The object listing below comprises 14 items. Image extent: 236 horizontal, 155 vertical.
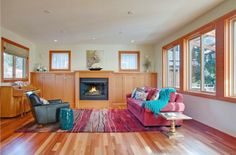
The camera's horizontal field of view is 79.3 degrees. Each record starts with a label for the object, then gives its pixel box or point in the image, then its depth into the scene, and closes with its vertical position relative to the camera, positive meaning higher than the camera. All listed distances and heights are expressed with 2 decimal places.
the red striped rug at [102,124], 3.22 -1.15
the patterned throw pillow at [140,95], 4.21 -0.52
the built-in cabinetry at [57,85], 5.89 -0.30
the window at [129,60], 6.42 +0.81
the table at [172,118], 2.78 -0.78
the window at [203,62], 3.33 +0.41
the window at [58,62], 6.28 +0.70
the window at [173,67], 4.78 +0.40
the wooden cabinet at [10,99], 4.08 -0.64
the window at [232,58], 2.86 +0.41
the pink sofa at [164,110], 3.26 -0.78
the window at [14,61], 4.32 +0.56
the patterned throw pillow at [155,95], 3.59 -0.45
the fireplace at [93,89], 5.86 -0.46
